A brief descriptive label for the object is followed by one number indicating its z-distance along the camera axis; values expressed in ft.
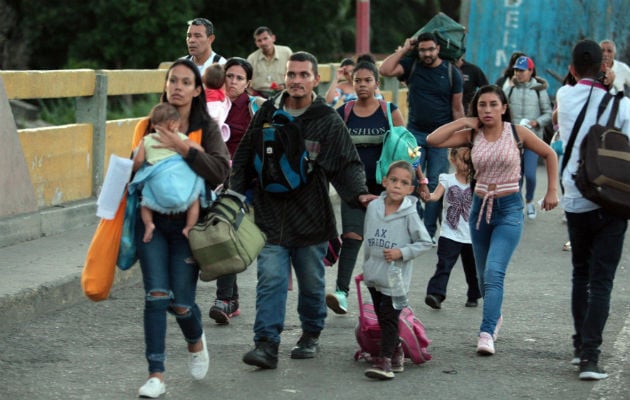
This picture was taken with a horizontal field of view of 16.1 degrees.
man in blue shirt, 62.53
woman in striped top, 41.66
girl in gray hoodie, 38.13
